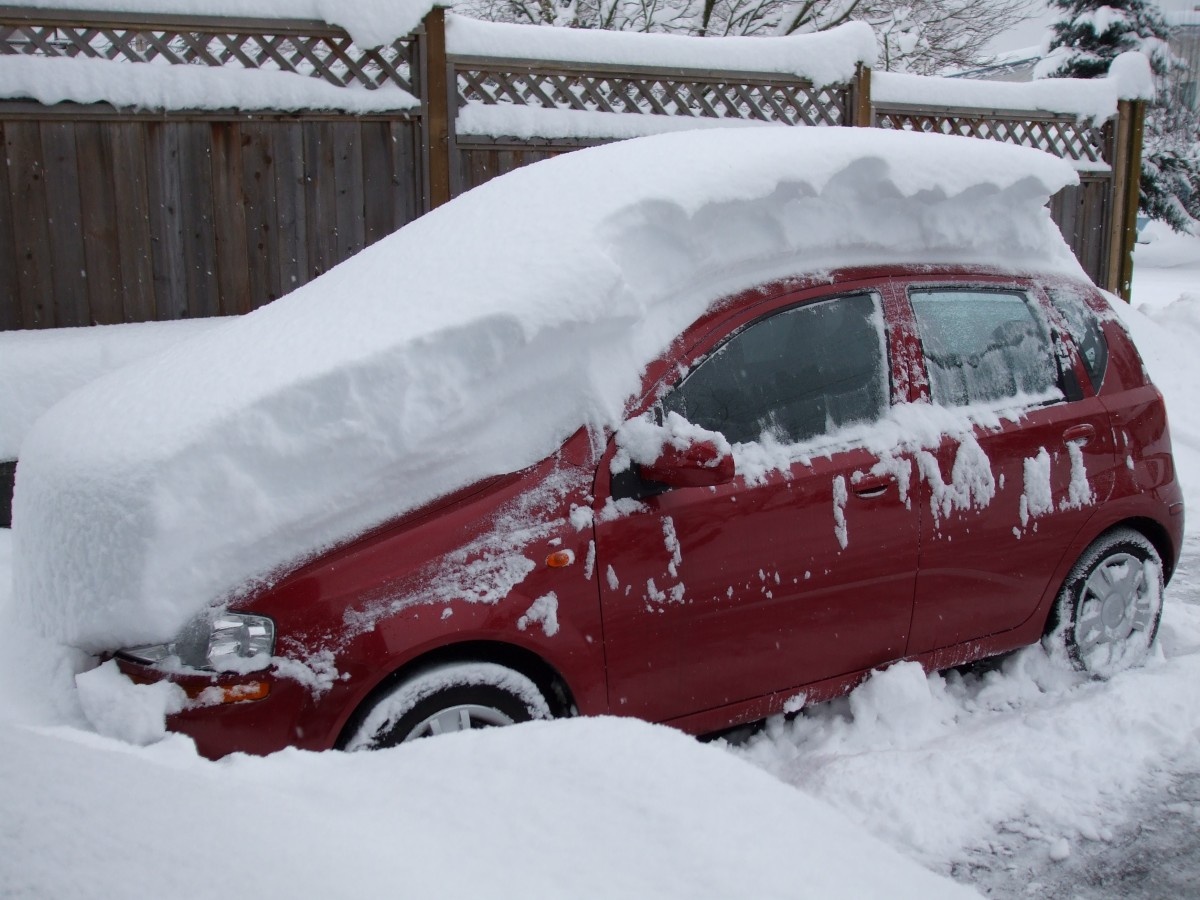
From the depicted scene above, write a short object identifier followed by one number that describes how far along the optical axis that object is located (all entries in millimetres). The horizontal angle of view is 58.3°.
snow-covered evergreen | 18031
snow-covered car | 2631
